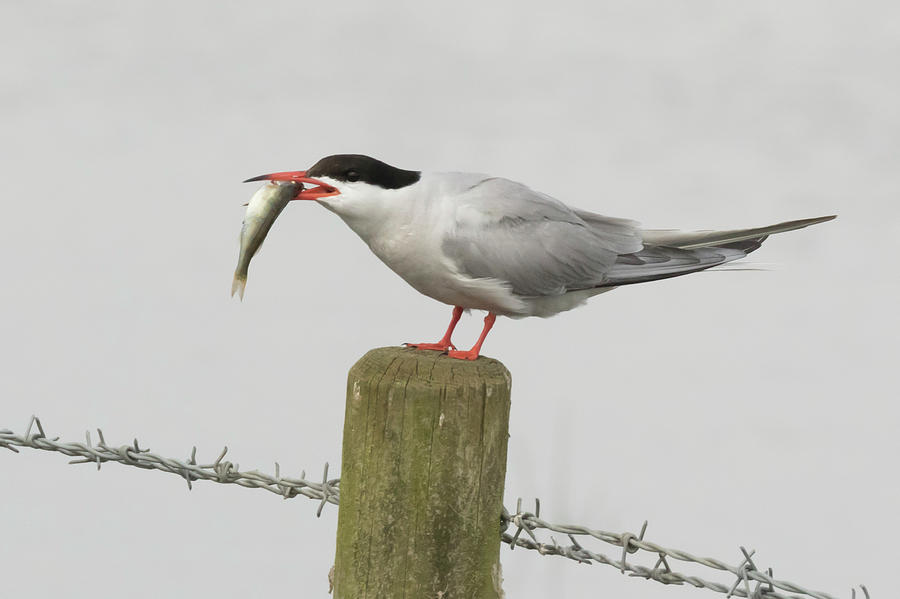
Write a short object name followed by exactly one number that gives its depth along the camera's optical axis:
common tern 10.73
